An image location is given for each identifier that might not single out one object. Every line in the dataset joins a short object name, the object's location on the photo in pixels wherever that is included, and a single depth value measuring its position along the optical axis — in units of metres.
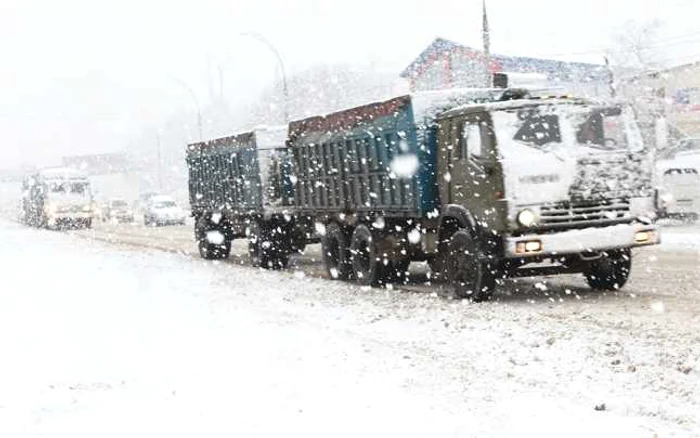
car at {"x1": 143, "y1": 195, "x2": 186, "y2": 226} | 45.12
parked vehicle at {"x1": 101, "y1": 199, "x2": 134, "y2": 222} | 55.97
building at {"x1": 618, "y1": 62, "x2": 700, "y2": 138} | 58.75
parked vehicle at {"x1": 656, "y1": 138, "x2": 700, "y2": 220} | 25.23
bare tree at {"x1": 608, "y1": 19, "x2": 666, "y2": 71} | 71.38
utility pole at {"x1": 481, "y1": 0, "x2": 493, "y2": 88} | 28.31
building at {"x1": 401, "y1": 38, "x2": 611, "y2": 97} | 62.16
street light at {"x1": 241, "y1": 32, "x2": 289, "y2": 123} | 36.75
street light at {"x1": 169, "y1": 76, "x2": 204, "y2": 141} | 50.69
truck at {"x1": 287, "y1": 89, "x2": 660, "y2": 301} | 11.07
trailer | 19.05
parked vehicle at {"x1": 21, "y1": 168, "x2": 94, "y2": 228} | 46.19
